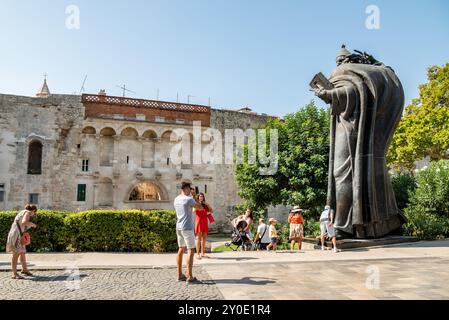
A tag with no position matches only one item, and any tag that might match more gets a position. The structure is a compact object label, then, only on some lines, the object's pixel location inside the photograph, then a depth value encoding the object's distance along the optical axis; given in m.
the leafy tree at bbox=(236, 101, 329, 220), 18.98
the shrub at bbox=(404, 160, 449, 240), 13.66
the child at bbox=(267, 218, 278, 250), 12.45
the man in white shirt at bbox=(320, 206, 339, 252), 10.28
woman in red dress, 9.03
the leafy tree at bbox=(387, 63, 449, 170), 25.78
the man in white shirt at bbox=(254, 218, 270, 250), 13.09
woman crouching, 7.06
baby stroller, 12.80
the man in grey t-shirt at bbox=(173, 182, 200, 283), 6.59
